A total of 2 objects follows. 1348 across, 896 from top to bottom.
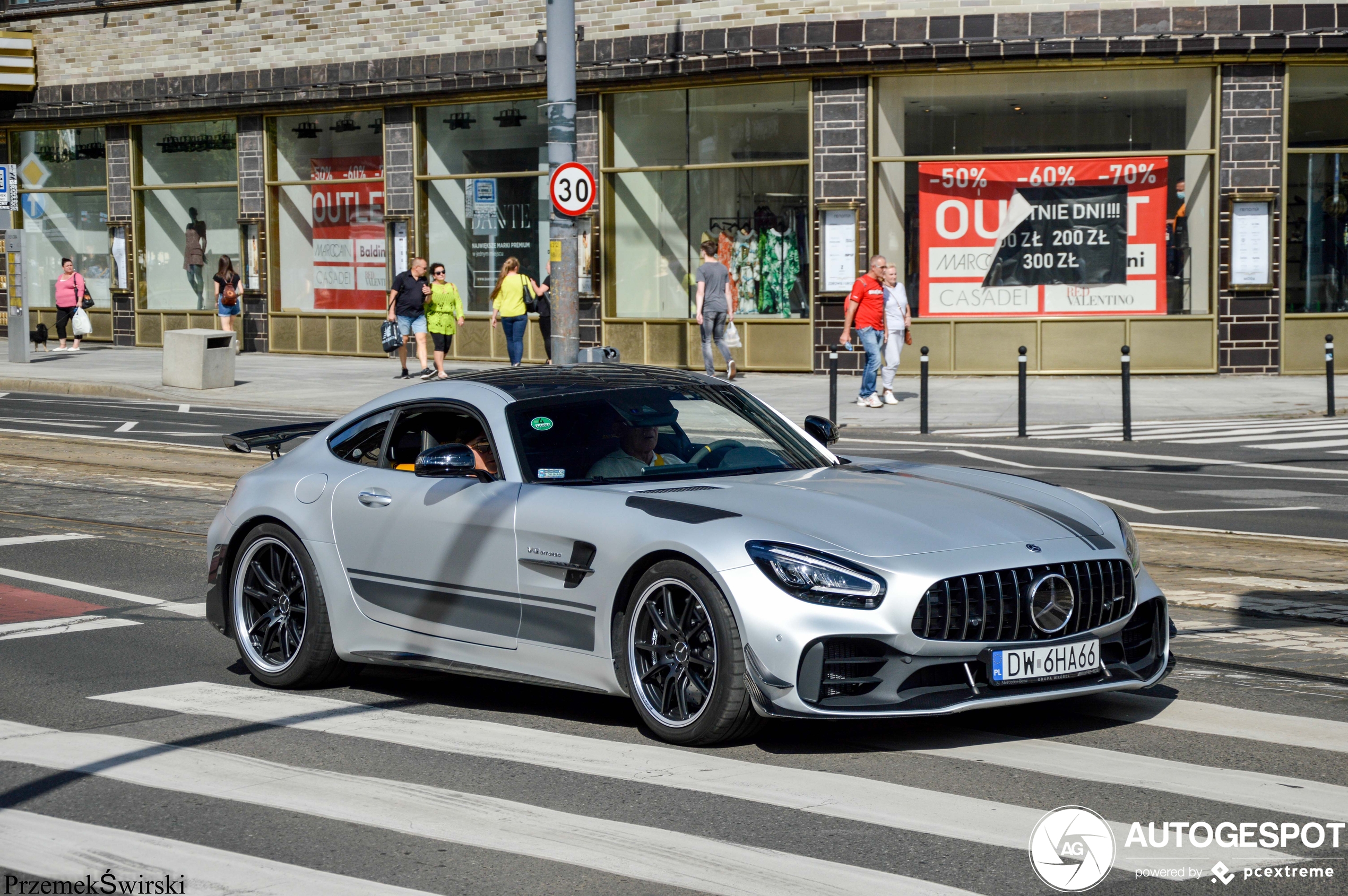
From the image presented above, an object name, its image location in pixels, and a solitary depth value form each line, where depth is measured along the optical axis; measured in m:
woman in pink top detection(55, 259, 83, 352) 32.50
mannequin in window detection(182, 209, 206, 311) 33.03
